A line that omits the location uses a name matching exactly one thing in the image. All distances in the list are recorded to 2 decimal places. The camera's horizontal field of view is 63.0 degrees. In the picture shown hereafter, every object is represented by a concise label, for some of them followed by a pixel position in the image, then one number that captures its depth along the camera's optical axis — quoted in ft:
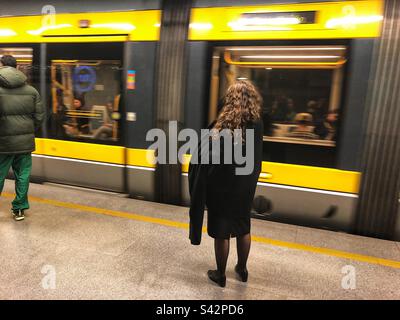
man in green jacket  11.57
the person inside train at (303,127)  11.64
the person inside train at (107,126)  14.67
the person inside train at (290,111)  11.77
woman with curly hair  7.90
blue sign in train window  14.76
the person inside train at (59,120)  15.64
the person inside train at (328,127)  11.34
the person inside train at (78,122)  15.28
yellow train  11.12
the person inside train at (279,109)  11.85
